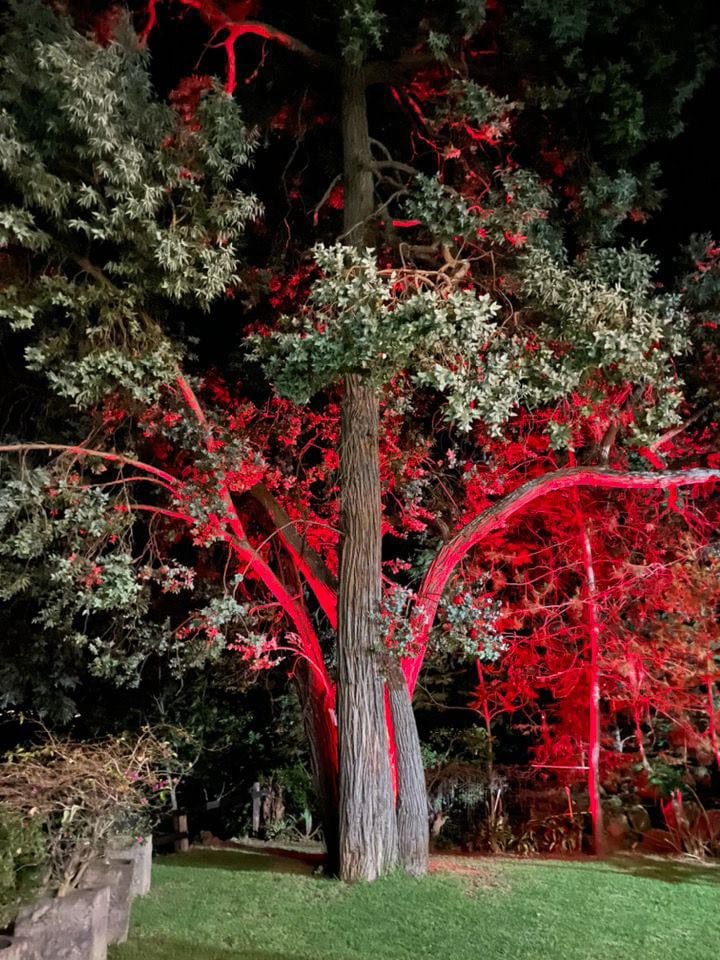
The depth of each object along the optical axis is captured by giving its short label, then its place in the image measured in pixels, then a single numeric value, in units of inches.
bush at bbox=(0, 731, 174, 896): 234.1
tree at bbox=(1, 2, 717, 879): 290.0
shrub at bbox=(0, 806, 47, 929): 209.0
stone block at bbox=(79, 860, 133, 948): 243.0
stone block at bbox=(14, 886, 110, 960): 200.1
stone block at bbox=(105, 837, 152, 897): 287.2
